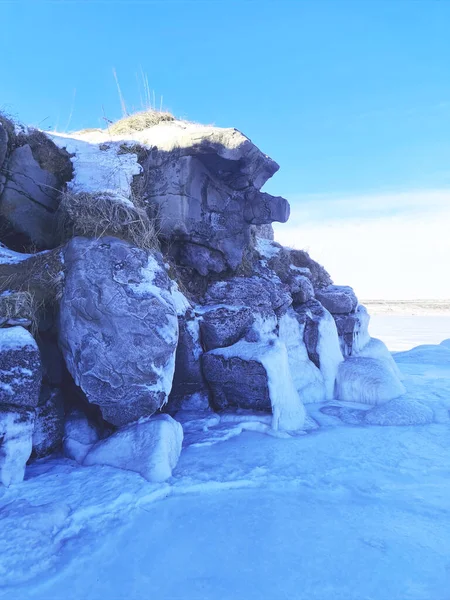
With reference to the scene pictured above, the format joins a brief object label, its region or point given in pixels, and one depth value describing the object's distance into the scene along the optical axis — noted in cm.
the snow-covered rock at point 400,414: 497
